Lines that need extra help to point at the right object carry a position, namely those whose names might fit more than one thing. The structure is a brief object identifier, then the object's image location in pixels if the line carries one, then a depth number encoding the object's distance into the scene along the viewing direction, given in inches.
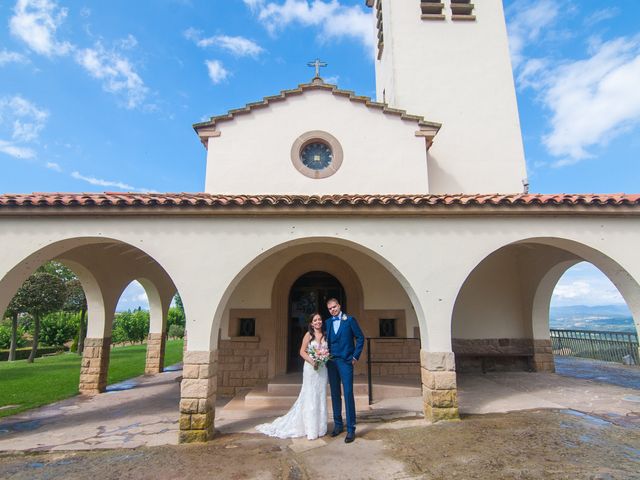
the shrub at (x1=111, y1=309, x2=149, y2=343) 1157.1
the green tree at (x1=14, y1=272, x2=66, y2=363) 644.1
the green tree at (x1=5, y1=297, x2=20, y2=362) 643.5
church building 215.3
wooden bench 354.9
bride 192.9
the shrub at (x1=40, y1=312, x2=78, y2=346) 952.3
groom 187.8
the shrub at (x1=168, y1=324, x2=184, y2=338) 1376.7
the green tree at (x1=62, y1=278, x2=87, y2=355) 762.8
